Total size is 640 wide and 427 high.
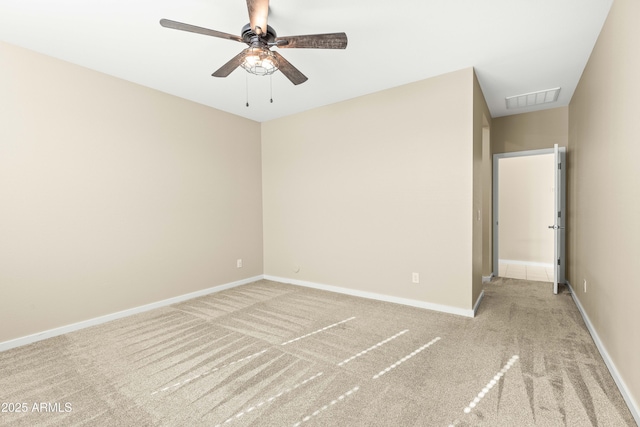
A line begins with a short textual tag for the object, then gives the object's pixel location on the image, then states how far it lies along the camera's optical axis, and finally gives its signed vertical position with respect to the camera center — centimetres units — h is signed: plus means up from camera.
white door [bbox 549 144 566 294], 403 -9
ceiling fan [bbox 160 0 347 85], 195 +121
